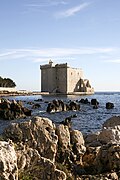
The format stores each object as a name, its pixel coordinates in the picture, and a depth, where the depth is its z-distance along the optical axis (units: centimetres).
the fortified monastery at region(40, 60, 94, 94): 14250
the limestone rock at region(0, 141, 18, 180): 630
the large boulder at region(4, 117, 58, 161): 952
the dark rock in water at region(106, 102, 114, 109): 6130
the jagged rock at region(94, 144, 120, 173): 988
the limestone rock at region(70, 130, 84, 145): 1135
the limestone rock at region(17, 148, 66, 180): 781
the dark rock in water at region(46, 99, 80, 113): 5109
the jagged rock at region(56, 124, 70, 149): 1054
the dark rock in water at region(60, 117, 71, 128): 3211
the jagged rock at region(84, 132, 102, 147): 1312
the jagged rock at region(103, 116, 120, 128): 1851
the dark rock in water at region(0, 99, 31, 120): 3850
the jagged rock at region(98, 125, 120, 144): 1332
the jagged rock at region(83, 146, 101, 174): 1023
